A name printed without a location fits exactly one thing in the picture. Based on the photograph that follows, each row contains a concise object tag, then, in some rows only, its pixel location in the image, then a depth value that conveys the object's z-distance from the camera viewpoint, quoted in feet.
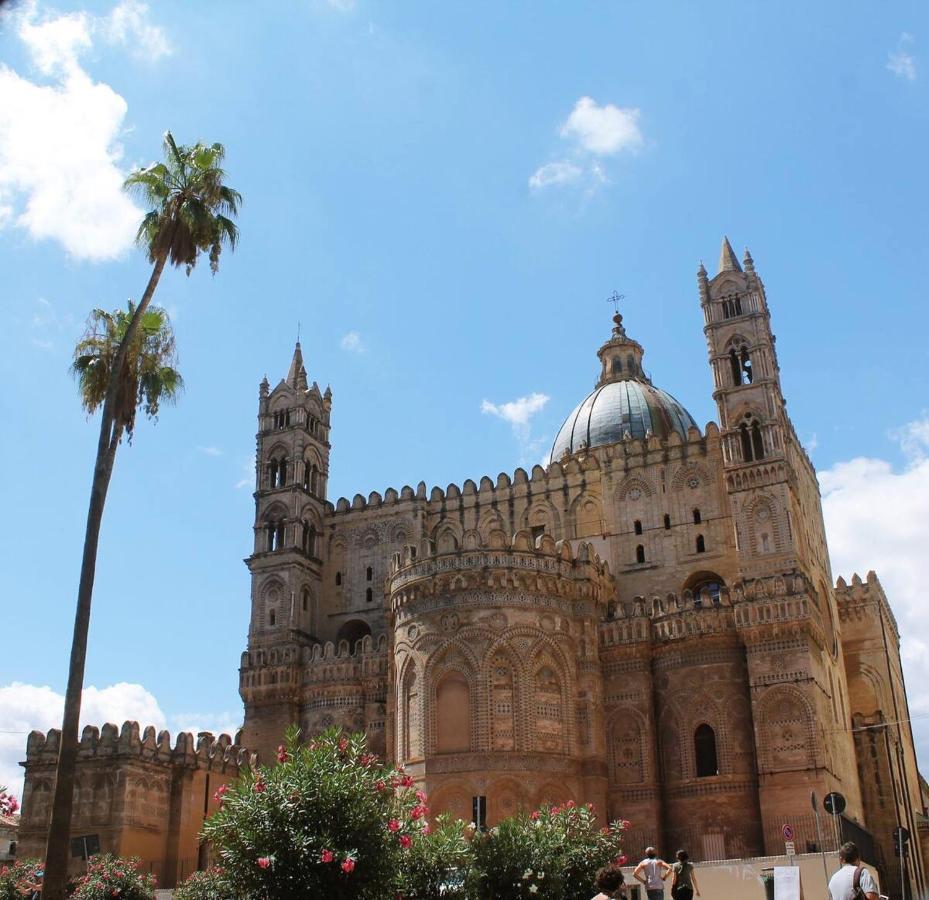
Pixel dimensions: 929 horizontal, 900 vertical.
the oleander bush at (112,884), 86.79
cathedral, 122.62
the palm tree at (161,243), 83.35
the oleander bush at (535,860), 67.46
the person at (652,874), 59.72
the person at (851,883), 36.04
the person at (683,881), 58.85
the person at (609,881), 38.96
